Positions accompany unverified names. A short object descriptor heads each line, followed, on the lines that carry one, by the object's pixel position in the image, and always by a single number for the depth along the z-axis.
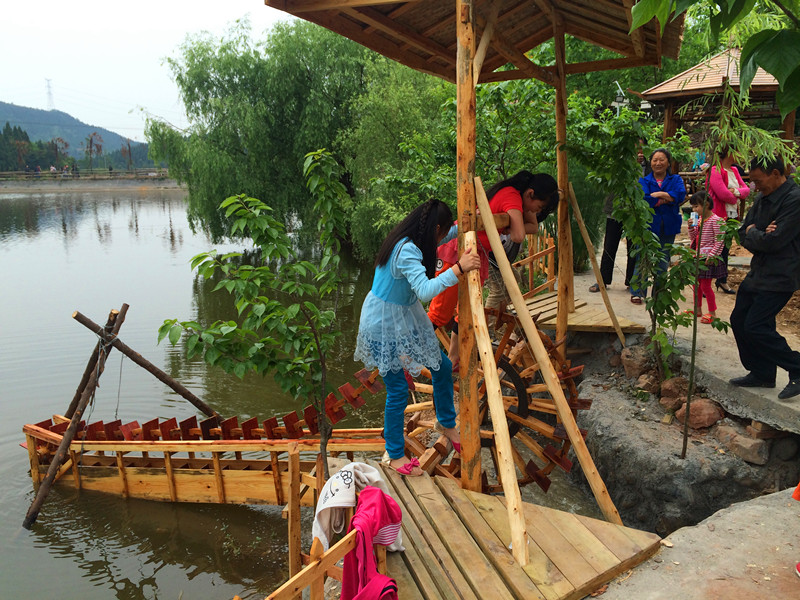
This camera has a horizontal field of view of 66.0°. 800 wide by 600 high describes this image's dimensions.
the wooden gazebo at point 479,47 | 3.51
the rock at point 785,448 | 4.76
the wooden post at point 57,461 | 6.49
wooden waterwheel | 5.30
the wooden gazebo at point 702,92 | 11.66
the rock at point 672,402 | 5.54
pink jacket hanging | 2.60
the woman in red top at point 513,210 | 4.41
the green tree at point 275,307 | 4.75
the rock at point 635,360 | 6.19
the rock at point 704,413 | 5.16
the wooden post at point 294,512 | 3.59
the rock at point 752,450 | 4.75
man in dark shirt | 4.66
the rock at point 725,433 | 4.93
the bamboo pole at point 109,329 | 6.87
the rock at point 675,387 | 5.59
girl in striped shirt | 6.28
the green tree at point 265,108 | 17.16
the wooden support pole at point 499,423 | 3.09
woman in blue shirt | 6.74
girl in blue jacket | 3.61
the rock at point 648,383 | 5.95
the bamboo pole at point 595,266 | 5.50
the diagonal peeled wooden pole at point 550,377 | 3.53
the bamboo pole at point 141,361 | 6.70
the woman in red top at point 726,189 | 6.43
